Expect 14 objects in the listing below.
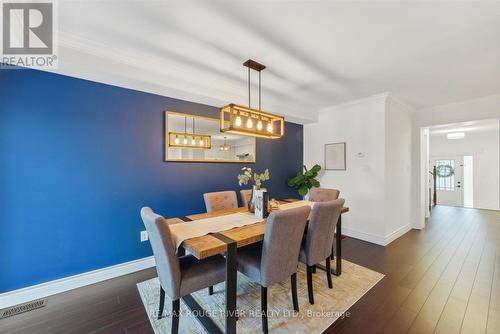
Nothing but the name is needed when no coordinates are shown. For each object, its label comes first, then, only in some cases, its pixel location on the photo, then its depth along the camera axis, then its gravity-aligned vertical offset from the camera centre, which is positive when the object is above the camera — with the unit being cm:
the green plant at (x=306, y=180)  445 -28
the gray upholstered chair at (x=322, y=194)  308 -43
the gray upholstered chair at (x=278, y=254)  163 -74
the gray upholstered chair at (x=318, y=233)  197 -67
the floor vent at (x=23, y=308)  192 -138
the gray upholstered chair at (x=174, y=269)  146 -86
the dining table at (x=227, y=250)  149 -61
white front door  720 -48
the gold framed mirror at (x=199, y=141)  302 +43
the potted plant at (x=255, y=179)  232 -15
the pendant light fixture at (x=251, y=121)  224 +55
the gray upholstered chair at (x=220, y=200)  284 -48
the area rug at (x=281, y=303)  175 -137
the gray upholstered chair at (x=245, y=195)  299 -41
